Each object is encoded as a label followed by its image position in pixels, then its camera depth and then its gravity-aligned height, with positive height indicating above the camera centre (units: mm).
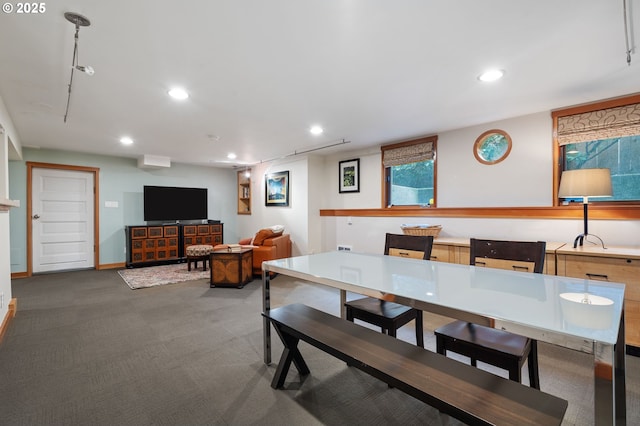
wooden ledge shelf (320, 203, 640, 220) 2846 -3
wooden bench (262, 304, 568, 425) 1083 -717
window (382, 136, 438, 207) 4285 +620
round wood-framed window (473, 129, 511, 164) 3559 +803
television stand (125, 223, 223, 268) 5961 -530
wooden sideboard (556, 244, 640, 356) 2346 -483
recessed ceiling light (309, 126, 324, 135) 3916 +1136
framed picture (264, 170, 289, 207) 6109 +530
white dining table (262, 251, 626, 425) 855 -345
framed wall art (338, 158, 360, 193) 5246 +680
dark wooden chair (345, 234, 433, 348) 1947 -666
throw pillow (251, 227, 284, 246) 5262 -365
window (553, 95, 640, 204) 2809 +702
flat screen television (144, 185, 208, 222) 6414 +279
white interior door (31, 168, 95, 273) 5414 -44
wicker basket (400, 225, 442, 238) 3840 -223
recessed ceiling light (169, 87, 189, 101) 2705 +1133
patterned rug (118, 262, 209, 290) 4754 -1044
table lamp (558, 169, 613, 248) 2568 +239
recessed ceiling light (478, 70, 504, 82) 2369 +1104
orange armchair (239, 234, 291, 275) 5012 -595
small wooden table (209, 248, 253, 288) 4488 -808
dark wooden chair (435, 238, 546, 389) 1461 -678
